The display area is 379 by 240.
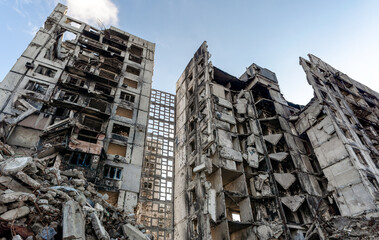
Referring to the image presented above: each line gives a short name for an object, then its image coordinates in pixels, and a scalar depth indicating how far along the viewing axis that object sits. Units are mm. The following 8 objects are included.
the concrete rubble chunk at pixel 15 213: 6961
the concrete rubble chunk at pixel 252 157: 23762
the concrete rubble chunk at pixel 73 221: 7457
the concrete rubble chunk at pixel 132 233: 11016
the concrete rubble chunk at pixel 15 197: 7255
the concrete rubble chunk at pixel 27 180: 8898
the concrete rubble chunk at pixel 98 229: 8859
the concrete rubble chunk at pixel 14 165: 8688
